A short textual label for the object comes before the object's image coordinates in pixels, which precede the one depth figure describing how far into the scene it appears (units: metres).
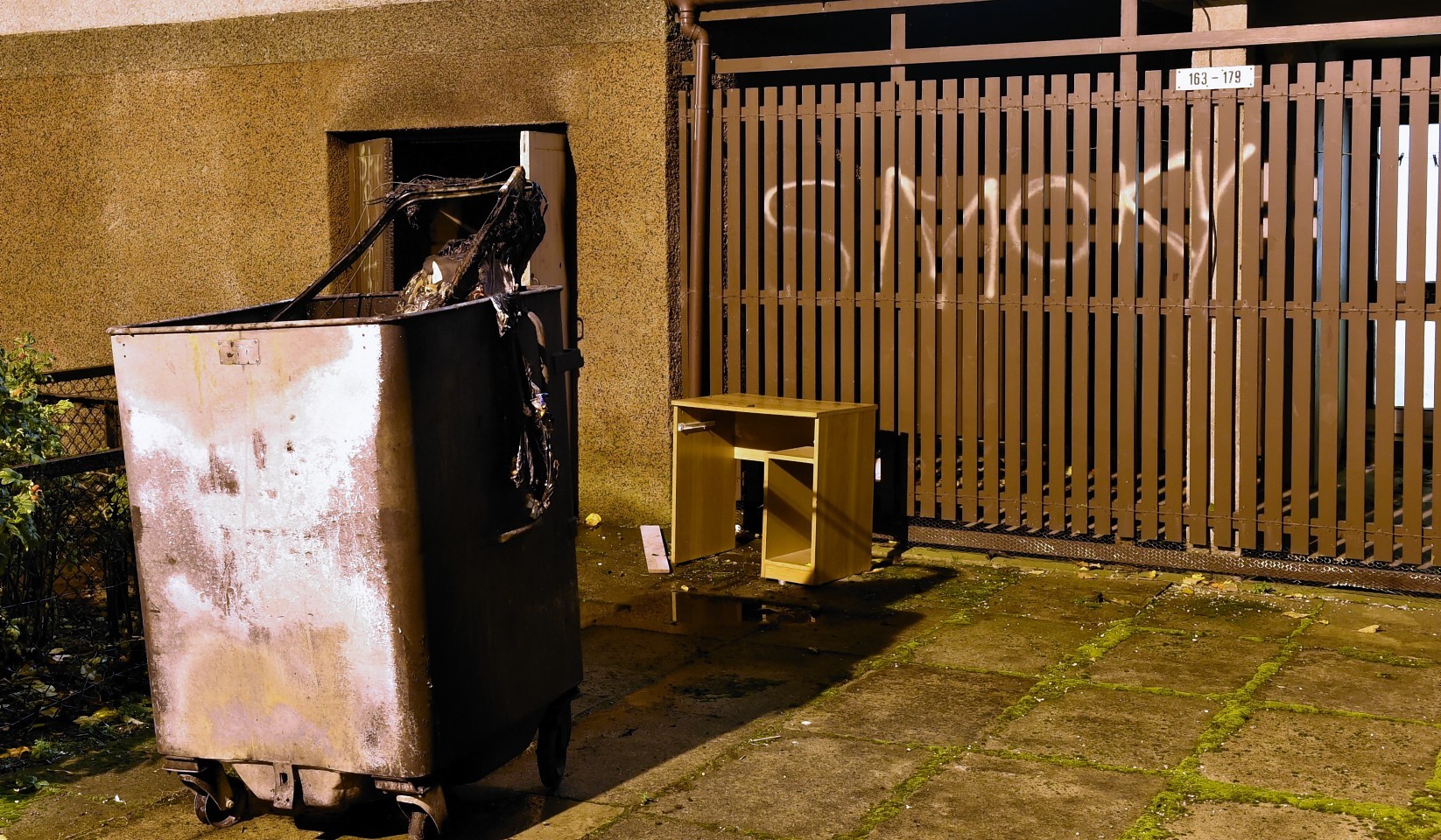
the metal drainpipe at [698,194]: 8.37
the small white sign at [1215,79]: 7.20
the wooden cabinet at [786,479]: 7.50
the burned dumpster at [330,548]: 4.10
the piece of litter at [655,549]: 7.95
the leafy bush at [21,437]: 5.32
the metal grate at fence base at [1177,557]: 7.11
